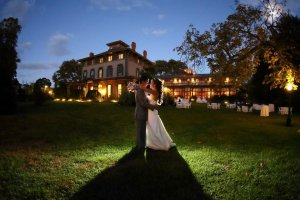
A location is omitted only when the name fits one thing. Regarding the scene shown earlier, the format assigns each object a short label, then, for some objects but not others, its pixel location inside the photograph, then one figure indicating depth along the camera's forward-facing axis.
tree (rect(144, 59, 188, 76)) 75.57
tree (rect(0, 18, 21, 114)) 31.39
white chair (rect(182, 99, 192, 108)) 28.48
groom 6.76
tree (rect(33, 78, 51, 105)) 22.72
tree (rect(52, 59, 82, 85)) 68.06
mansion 43.03
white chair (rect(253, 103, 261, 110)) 28.55
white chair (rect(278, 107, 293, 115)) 25.31
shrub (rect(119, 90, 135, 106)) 25.31
